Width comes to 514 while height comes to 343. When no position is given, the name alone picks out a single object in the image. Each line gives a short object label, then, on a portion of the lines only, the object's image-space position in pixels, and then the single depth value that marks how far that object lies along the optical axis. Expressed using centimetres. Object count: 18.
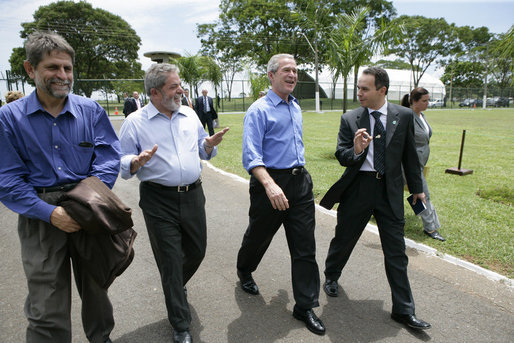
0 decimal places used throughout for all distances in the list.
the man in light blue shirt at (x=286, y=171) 304
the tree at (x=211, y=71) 2070
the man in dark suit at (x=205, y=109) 1409
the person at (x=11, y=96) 627
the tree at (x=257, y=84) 1816
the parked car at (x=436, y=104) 5401
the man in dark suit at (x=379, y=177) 309
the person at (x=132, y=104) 1418
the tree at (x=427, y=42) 5453
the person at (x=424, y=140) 477
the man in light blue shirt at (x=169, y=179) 280
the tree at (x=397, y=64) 7262
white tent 5553
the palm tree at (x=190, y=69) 1968
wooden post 876
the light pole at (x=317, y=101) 3085
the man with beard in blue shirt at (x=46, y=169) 212
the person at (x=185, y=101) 1102
